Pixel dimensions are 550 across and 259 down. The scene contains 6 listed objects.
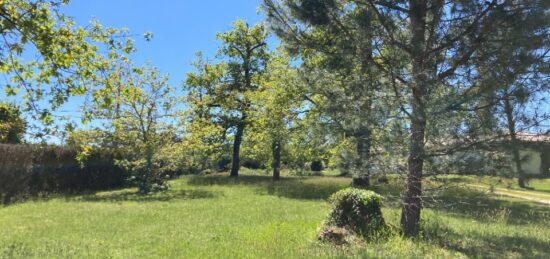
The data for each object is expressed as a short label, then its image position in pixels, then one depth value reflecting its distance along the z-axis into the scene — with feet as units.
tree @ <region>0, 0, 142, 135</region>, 21.32
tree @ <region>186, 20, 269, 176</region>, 115.55
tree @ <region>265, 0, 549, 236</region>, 27.04
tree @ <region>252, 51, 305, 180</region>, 73.82
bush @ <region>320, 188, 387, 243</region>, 30.32
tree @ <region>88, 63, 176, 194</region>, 66.18
